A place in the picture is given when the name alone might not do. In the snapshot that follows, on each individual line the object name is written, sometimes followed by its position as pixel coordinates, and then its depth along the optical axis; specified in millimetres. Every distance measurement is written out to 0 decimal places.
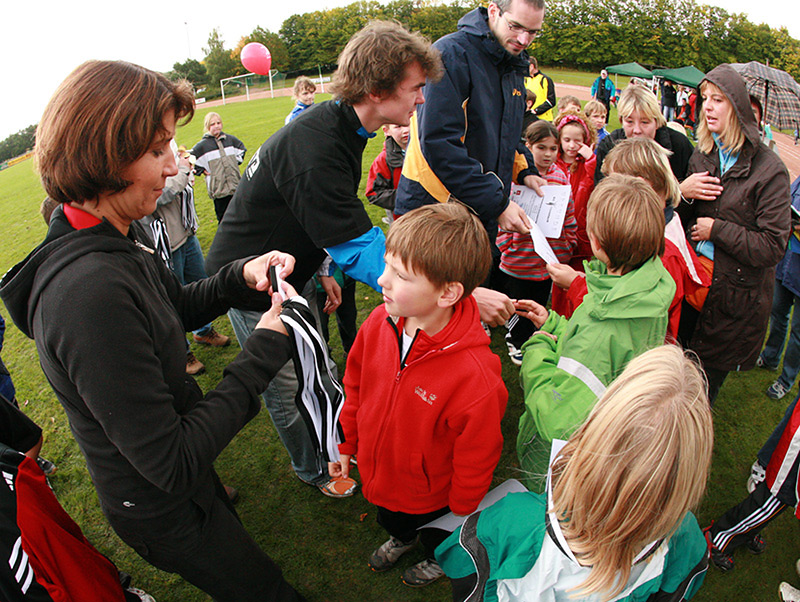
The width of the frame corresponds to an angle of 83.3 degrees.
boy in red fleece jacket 1757
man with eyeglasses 2639
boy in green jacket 1881
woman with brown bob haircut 1144
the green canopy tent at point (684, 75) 18125
